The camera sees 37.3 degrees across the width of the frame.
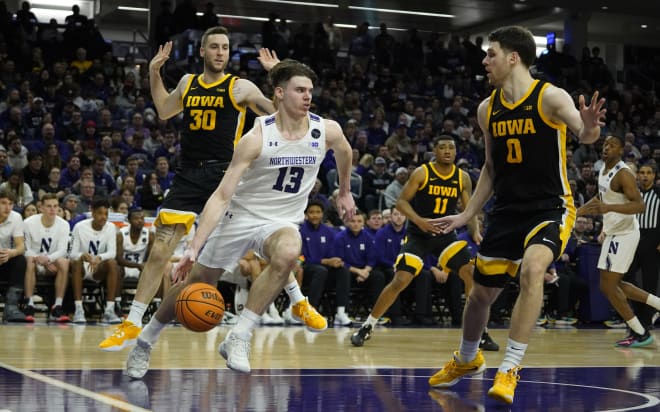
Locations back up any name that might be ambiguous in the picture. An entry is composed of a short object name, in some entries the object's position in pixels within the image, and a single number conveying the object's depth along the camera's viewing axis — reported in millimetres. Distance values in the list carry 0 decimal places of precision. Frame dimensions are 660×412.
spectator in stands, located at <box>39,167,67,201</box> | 13031
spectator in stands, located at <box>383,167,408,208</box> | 14789
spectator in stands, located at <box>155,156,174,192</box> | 13912
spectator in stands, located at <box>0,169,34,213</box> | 12836
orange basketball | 5078
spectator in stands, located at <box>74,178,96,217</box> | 12773
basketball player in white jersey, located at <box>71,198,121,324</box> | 11469
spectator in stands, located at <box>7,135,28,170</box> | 13938
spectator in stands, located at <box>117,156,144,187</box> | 13898
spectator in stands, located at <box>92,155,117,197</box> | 13648
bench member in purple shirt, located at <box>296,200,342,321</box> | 12125
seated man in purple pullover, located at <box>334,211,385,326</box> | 12602
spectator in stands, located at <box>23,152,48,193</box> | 13469
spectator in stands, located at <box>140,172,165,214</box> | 13500
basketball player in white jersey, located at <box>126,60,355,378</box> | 5203
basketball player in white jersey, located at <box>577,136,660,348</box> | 9383
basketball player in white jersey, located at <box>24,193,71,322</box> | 11352
